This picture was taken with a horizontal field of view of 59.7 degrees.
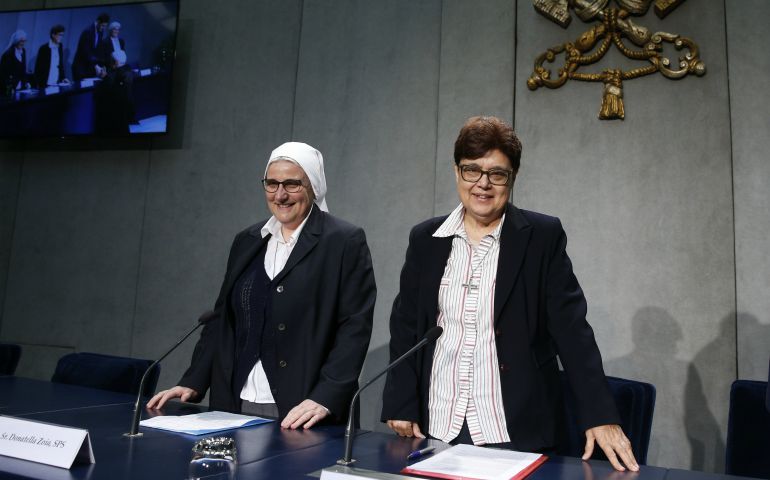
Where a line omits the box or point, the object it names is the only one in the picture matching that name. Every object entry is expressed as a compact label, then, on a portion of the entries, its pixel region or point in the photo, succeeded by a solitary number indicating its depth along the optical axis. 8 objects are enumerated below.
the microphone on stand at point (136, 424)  1.54
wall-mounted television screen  4.11
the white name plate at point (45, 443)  1.24
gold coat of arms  3.30
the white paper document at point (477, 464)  1.22
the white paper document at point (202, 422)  1.62
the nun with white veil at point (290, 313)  2.00
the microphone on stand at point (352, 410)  1.31
